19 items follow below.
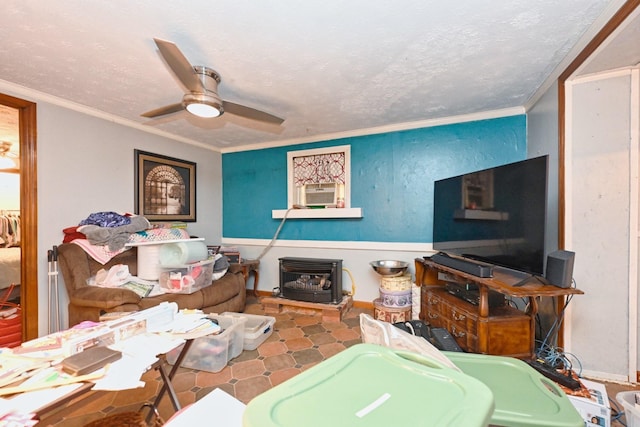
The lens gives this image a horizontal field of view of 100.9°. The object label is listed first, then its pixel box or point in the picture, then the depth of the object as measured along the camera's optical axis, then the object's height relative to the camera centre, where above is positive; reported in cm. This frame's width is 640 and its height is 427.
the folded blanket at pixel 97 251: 248 -38
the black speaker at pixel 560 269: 155 -35
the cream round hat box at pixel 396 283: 290 -80
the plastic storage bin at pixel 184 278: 260 -68
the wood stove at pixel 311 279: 318 -87
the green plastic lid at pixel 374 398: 55 -44
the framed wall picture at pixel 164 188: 321 +30
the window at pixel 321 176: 352 +47
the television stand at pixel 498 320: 164 -77
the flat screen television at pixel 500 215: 170 -4
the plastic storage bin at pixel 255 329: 237 -113
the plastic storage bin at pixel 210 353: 206 -113
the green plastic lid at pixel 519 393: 89 -72
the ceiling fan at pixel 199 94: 149 +82
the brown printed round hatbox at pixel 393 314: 284 -112
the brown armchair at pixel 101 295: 216 -73
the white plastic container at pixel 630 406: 131 -104
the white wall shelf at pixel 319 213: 342 -4
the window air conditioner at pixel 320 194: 363 +23
